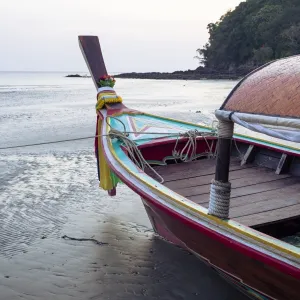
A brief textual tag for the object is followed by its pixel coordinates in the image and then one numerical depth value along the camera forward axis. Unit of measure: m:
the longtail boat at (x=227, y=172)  2.39
